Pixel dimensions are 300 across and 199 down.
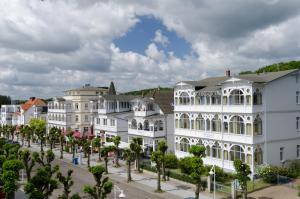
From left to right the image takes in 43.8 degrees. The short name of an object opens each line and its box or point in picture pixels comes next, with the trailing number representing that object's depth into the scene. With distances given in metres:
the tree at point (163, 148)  43.66
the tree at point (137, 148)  47.46
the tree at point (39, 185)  27.14
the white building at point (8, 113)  126.56
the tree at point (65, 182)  33.81
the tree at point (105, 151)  49.47
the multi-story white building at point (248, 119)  42.06
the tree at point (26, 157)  42.41
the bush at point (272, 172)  40.16
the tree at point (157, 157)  41.33
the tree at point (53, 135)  70.70
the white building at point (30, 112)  102.06
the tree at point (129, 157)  45.09
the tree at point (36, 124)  83.18
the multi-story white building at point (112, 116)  66.19
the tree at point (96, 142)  57.31
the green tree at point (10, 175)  31.22
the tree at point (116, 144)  53.16
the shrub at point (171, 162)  49.85
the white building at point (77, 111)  84.12
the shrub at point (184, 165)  45.70
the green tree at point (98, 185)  29.91
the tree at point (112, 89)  92.00
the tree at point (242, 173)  33.84
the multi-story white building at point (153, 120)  56.62
